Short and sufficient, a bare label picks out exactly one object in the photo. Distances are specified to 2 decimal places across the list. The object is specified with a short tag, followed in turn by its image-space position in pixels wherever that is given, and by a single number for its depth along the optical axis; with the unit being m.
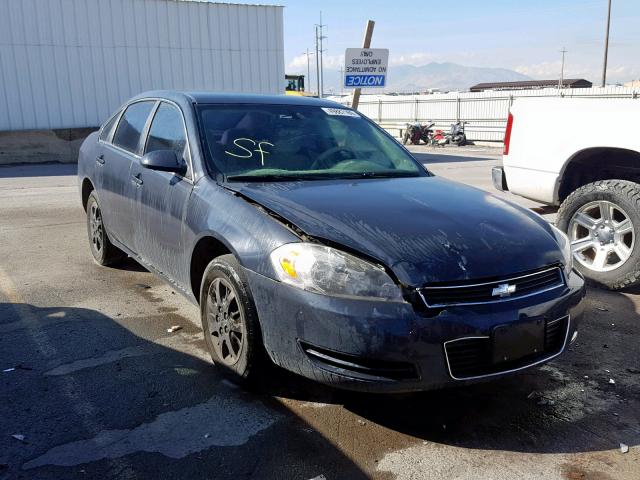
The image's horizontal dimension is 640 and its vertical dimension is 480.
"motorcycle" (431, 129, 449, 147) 28.77
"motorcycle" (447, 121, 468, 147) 28.69
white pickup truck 5.26
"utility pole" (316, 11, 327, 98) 51.74
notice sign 10.91
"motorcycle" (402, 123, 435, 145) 29.56
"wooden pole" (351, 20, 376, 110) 10.42
